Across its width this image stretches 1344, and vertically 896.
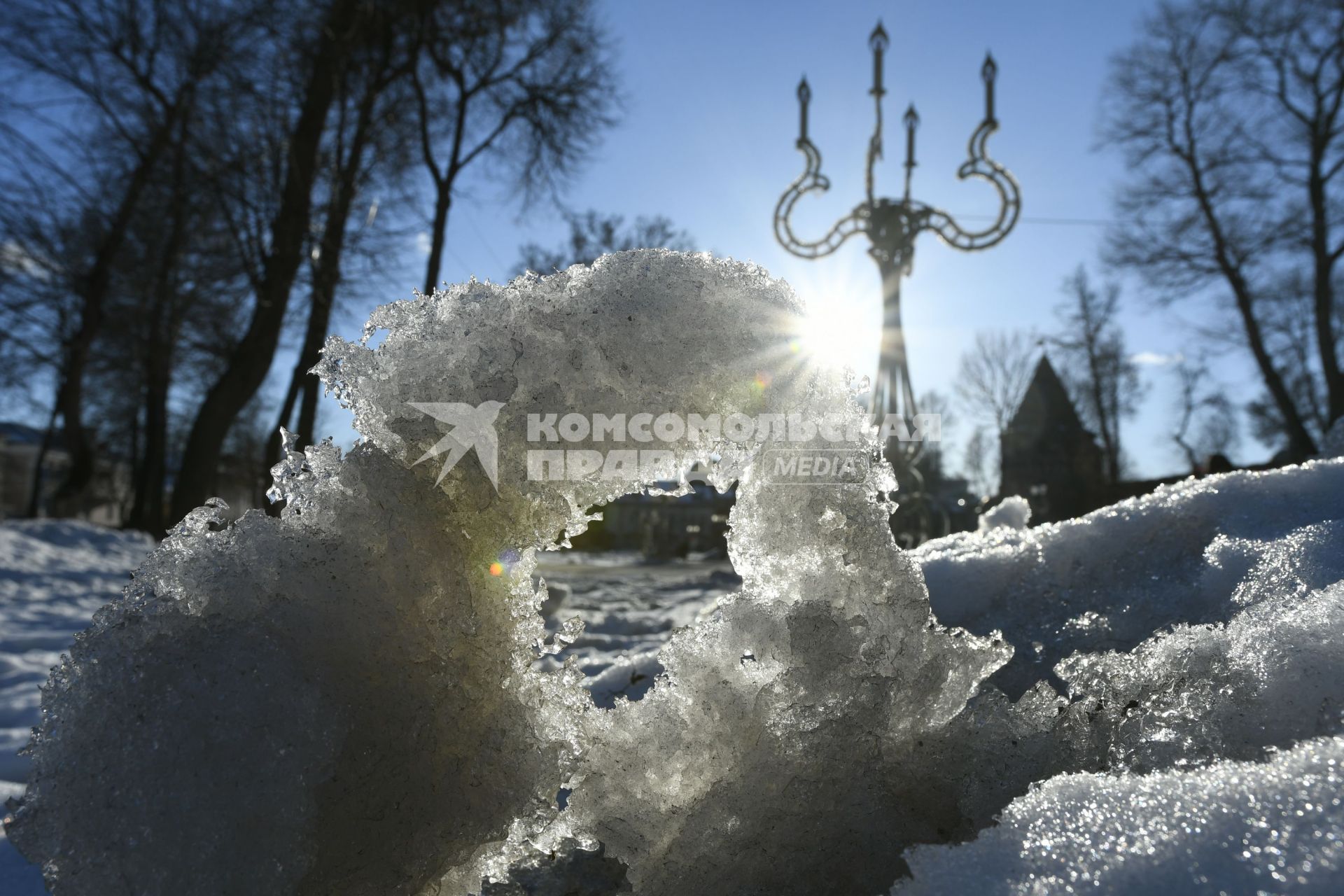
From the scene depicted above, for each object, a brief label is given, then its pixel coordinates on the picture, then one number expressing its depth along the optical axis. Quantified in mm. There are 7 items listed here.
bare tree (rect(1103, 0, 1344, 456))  12781
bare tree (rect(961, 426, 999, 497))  37594
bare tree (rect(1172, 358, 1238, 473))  28812
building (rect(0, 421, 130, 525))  32312
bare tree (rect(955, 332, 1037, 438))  31000
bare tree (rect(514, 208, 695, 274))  15680
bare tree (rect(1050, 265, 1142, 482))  28438
